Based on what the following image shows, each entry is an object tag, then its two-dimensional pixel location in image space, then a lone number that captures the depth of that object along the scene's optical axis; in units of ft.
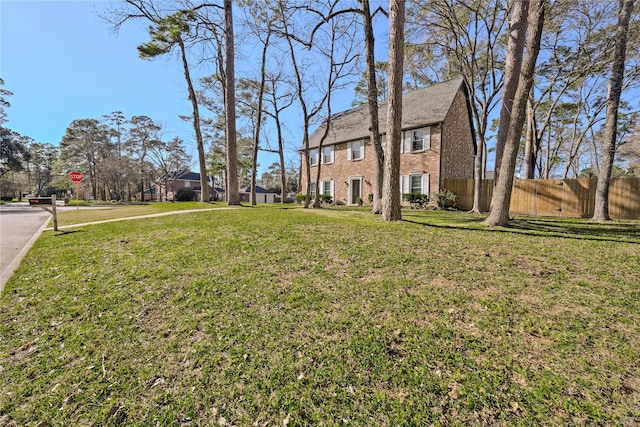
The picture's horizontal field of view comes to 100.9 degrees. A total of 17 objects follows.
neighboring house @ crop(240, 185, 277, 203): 153.78
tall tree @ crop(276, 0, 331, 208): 38.99
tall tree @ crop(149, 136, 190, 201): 115.80
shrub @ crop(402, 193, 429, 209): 48.44
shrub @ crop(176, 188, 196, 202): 109.70
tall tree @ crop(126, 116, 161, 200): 112.16
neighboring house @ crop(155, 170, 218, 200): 159.33
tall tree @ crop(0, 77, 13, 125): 83.56
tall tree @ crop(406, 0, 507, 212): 33.78
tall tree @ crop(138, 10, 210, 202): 36.58
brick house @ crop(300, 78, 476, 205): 48.37
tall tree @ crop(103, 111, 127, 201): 111.75
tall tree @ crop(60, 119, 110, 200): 121.80
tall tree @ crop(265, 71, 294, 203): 58.03
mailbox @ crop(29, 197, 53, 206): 24.95
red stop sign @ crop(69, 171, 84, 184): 64.18
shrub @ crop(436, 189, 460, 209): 45.27
